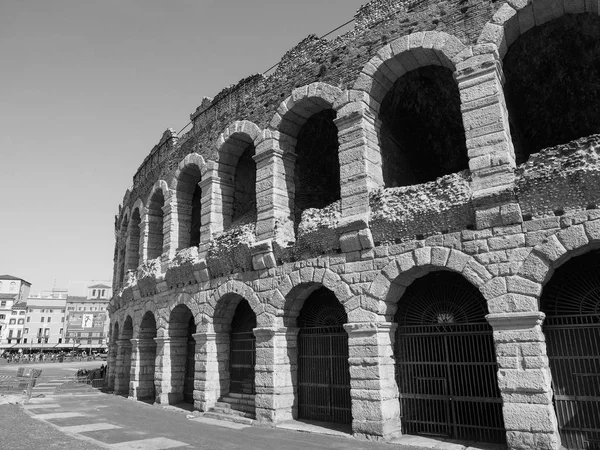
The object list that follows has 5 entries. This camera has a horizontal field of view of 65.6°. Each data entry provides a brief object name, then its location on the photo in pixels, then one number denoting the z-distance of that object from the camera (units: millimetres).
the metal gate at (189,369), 13430
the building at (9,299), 73812
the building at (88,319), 69188
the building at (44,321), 76375
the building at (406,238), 6895
